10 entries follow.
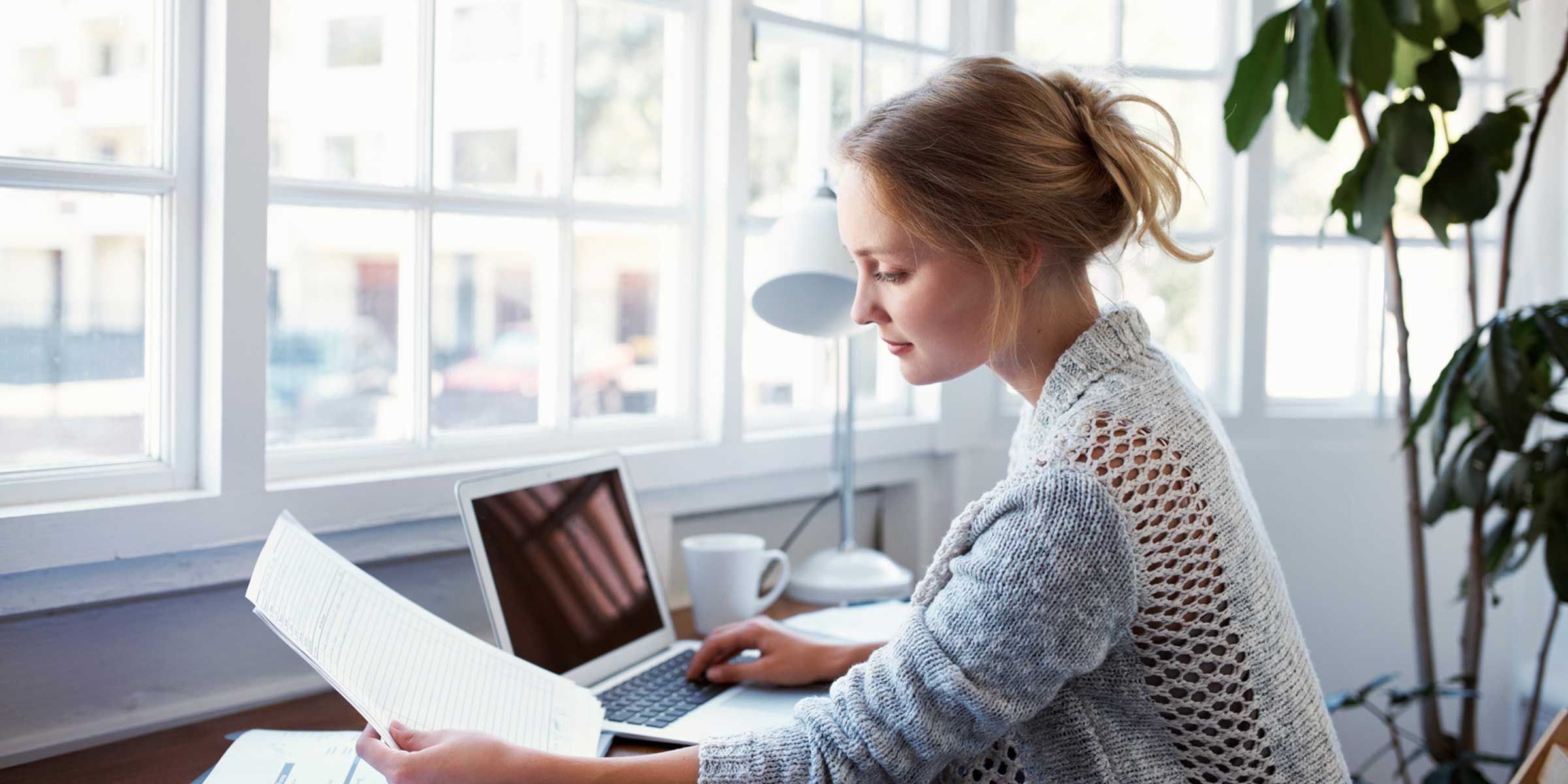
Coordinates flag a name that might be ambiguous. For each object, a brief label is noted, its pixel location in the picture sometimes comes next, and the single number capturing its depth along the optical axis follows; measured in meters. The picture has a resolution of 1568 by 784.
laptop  1.35
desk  1.21
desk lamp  1.53
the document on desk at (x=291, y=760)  1.10
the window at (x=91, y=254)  1.32
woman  0.95
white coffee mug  1.67
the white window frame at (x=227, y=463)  1.26
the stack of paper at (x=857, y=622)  1.62
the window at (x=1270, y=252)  2.60
